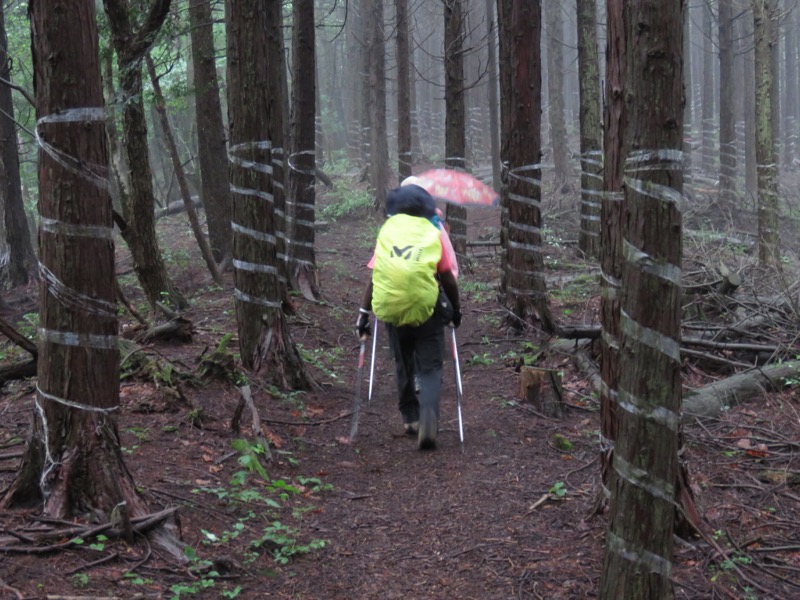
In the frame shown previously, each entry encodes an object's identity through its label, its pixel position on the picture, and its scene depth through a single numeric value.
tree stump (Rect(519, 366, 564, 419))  8.31
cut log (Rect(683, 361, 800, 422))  7.71
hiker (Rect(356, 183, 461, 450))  6.97
